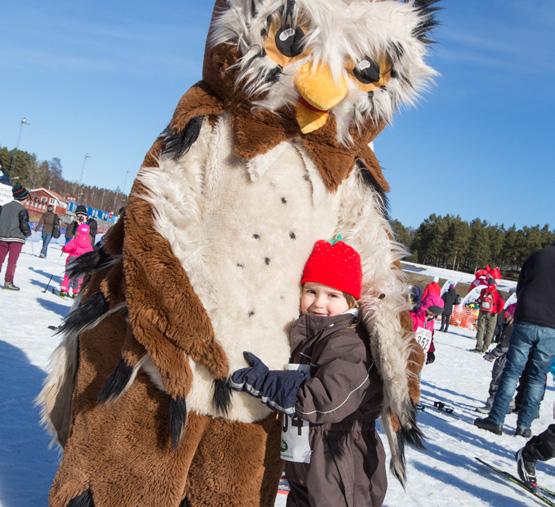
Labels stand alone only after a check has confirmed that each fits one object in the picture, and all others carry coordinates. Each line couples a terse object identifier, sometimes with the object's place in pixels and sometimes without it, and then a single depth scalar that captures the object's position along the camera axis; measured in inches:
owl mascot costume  67.7
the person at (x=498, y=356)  254.5
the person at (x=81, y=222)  391.5
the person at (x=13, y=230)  335.9
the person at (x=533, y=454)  144.8
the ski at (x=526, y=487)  150.2
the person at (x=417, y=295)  190.1
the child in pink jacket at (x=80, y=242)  361.1
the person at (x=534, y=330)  192.4
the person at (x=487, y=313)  522.3
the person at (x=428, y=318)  249.2
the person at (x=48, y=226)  610.2
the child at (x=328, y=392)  67.5
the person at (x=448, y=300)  719.7
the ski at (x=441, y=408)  250.3
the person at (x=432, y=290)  293.6
